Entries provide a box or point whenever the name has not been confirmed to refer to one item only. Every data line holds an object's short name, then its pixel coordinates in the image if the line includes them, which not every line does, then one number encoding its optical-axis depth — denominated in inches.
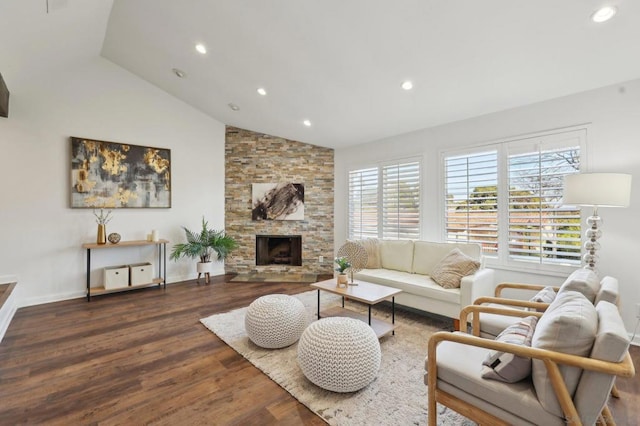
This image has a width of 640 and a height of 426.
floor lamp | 95.3
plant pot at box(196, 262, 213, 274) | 196.7
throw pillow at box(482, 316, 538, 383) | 53.2
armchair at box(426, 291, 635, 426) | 45.7
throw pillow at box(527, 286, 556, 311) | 80.9
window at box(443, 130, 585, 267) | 122.5
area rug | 69.8
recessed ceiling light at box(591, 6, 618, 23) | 82.2
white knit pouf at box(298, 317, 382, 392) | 76.1
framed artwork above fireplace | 229.5
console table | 158.7
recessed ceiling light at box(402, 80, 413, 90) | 130.9
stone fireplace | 228.4
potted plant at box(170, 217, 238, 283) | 194.4
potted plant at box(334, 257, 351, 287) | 125.6
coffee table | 110.5
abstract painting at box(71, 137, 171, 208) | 165.5
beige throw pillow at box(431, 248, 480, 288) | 124.4
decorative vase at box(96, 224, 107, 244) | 164.9
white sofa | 118.3
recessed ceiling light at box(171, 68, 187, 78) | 165.6
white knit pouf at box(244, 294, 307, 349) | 101.4
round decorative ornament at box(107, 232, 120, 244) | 168.9
